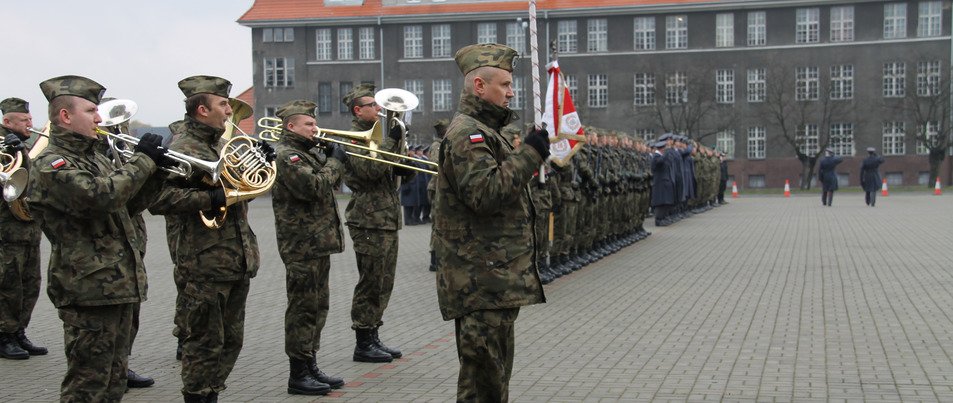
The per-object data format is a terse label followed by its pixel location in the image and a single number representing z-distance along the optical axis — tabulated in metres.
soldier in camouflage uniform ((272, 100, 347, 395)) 6.50
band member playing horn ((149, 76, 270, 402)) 5.53
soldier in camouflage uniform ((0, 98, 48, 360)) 7.82
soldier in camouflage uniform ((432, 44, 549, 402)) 4.45
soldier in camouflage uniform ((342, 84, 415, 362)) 7.41
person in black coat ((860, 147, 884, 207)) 29.36
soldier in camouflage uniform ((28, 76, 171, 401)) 4.75
